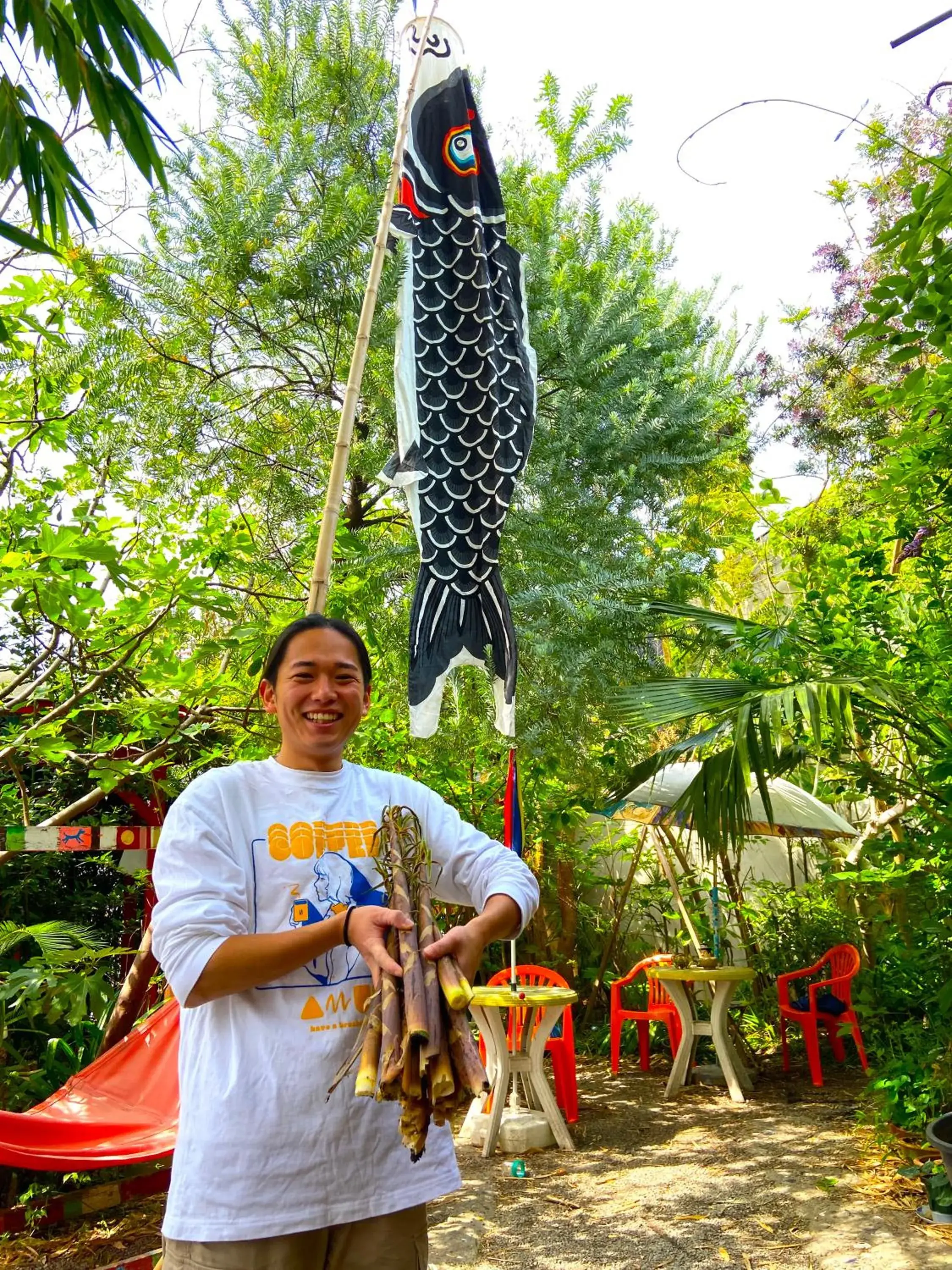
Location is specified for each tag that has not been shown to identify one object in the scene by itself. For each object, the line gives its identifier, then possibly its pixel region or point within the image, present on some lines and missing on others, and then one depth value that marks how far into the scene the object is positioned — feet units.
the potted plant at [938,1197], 9.94
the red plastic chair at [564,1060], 14.38
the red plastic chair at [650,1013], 17.26
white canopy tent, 17.13
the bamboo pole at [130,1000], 10.41
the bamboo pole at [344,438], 6.70
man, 3.47
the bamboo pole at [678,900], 16.99
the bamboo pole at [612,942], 19.34
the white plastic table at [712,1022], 15.66
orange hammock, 7.57
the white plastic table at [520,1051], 12.96
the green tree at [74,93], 3.32
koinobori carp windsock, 10.22
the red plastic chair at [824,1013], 16.49
